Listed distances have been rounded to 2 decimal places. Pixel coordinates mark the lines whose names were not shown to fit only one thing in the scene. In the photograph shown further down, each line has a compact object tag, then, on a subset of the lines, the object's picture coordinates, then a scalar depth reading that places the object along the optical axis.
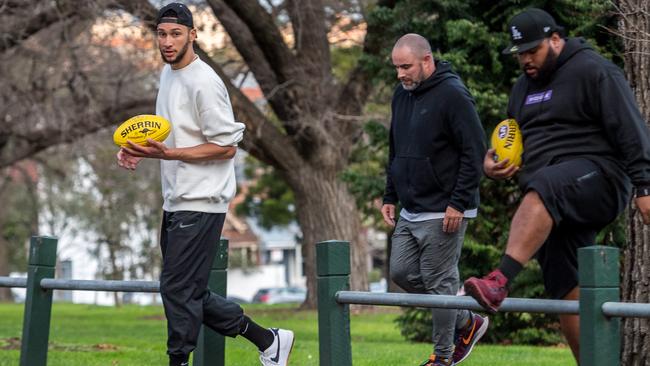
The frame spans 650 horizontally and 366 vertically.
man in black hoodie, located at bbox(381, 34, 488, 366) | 13.07
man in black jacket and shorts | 10.26
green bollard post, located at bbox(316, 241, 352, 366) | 12.09
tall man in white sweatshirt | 12.37
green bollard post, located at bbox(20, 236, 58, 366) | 15.73
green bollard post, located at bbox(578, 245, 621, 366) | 9.15
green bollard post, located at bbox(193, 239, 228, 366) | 13.62
